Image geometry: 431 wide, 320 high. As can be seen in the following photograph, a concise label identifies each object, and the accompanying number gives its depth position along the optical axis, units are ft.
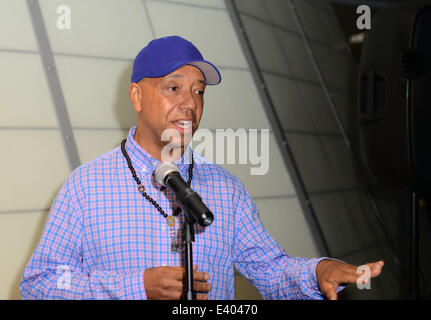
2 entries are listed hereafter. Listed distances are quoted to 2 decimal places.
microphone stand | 3.60
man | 4.84
